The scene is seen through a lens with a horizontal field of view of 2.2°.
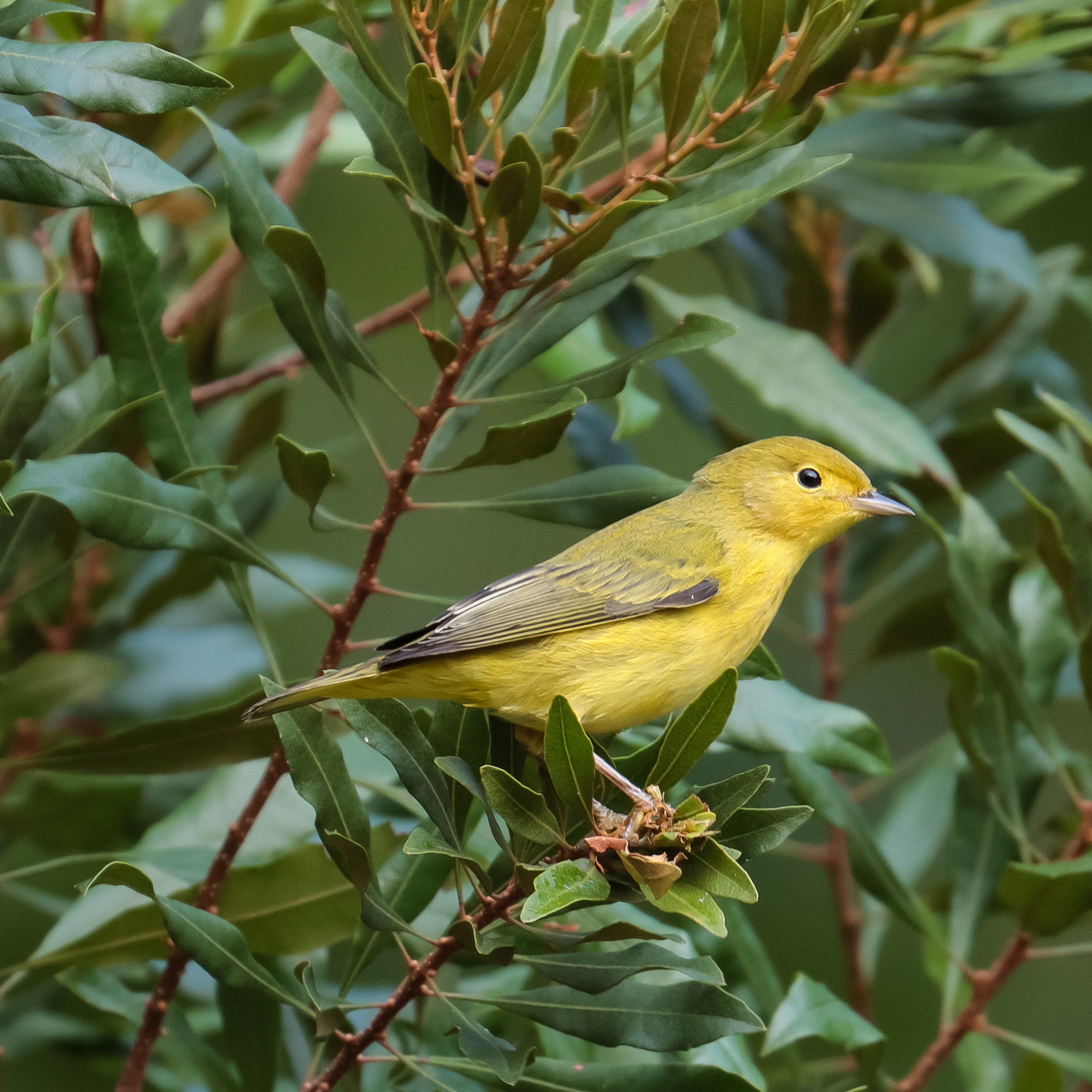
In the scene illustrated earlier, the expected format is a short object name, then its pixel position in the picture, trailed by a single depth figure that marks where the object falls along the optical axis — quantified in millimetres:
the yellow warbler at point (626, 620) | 5335
